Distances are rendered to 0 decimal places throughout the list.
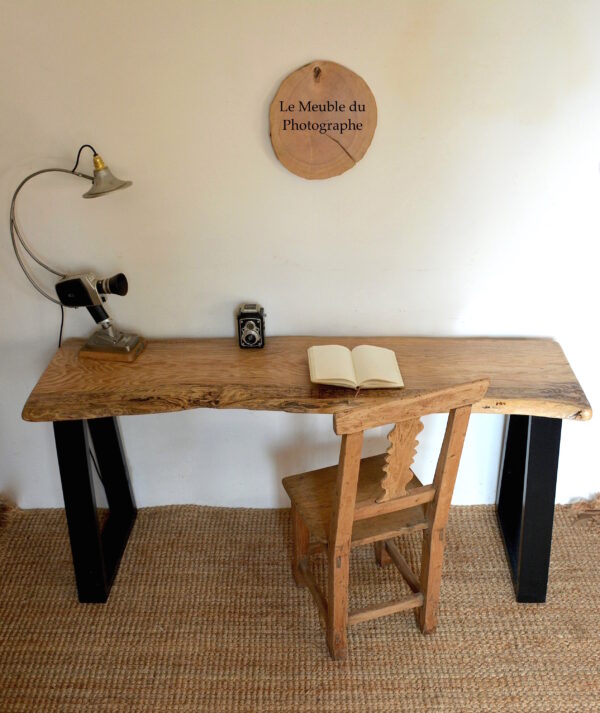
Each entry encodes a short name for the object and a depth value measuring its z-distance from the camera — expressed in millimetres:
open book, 1842
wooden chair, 1548
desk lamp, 1785
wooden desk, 1815
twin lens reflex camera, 2031
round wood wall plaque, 1813
